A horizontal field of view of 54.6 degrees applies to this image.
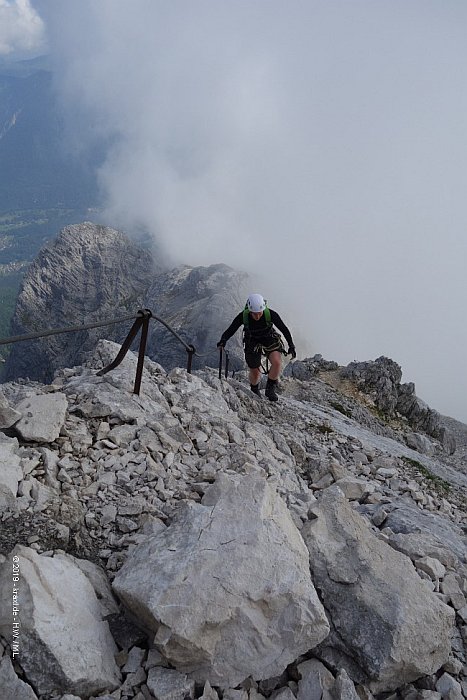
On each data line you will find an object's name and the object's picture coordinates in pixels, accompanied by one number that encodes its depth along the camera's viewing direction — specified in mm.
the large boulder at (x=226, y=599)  4023
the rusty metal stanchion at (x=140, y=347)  8188
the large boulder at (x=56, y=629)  3693
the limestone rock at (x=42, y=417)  6535
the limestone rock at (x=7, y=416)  6504
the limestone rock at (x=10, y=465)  5367
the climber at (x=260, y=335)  12070
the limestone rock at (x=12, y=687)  3559
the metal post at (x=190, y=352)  11473
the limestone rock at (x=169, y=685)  3871
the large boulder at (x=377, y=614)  4305
